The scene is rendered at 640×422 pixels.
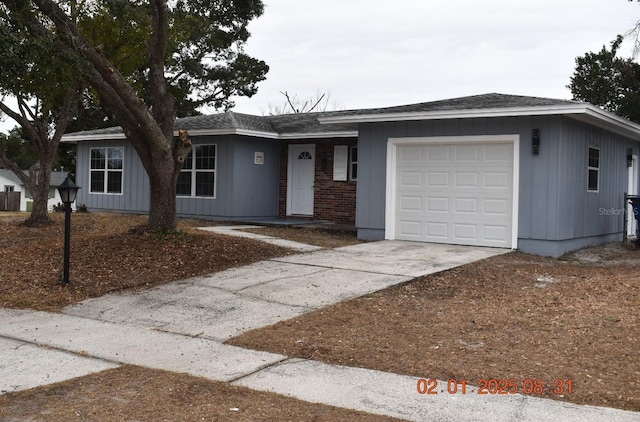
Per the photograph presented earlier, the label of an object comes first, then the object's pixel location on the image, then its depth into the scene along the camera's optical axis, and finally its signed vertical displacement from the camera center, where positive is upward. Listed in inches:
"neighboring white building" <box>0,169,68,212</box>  2078.0 +27.8
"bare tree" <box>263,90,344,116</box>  1840.4 +270.2
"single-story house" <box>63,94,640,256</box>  464.4 +26.5
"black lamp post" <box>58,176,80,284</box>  339.0 -3.4
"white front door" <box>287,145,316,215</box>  702.5 +21.5
